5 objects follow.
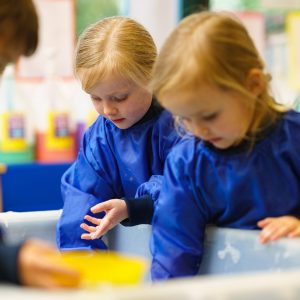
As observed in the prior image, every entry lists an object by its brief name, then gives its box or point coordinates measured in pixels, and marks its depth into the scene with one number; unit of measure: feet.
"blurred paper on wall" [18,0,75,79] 8.82
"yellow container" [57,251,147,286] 3.40
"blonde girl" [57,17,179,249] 5.10
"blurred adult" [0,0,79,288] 3.42
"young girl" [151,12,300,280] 4.31
